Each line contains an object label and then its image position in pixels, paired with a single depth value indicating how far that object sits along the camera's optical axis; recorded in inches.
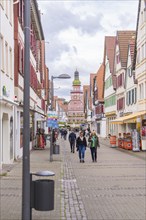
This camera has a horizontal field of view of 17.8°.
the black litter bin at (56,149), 1118.4
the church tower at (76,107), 6446.9
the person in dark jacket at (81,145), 992.2
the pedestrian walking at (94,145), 986.7
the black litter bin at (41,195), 290.0
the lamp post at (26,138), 279.6
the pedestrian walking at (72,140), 1416.1
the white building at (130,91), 1678.2
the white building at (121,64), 1985.7
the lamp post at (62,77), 1010.2
